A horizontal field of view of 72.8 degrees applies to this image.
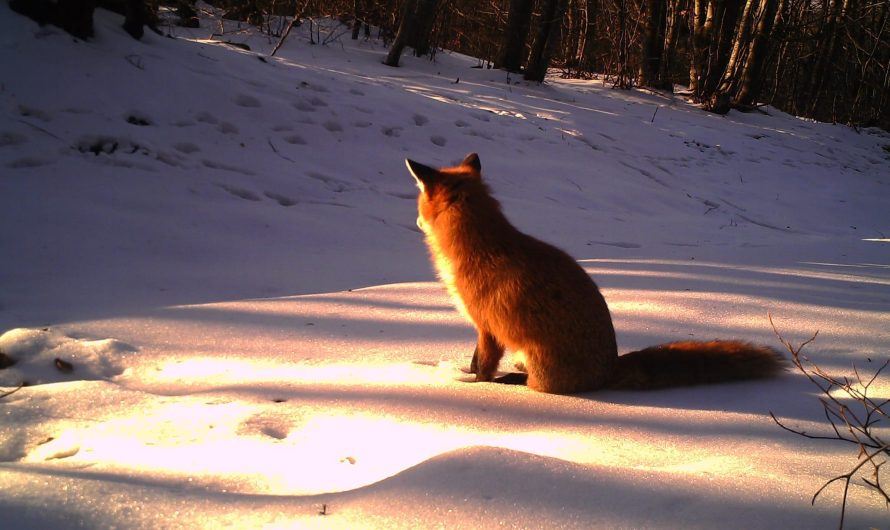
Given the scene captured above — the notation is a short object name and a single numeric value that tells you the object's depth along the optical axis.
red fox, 2.87
